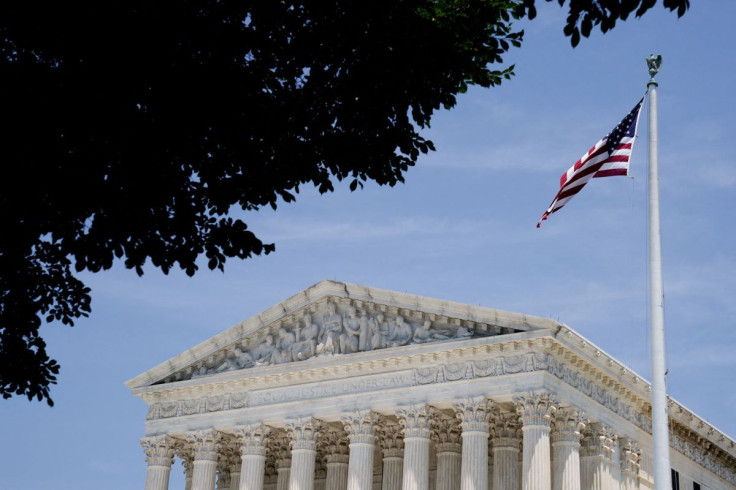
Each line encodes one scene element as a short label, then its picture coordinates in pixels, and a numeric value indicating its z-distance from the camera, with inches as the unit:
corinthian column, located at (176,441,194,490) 1850.4
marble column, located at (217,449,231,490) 1926.7
